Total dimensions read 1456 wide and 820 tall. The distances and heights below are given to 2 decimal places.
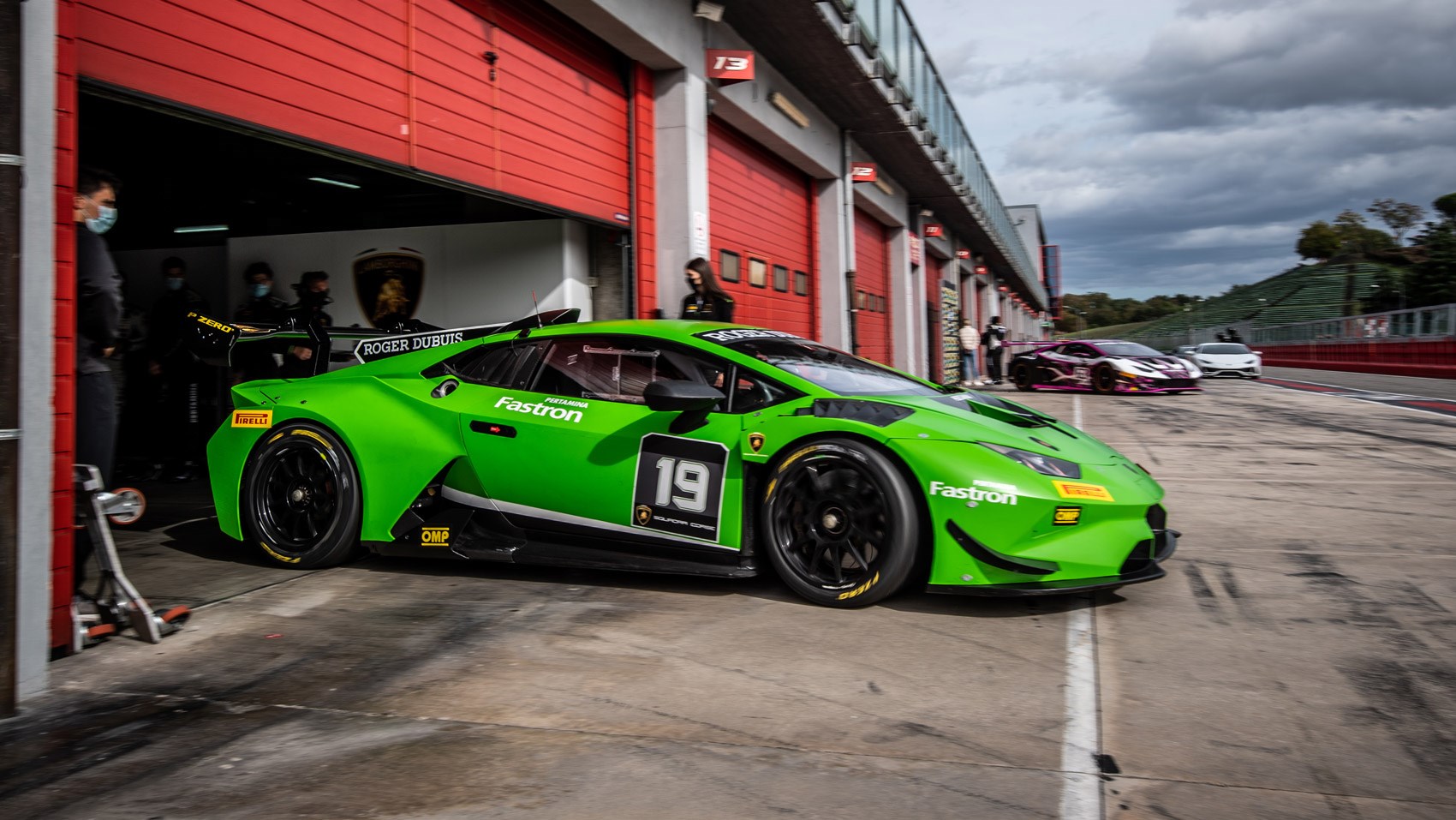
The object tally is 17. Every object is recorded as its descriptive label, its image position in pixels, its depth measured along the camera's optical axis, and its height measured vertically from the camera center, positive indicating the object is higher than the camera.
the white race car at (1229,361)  28.62 +1.80
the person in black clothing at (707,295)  8.85 +1.21
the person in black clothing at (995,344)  25.14 +2.10
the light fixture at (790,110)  12.70 +4.29
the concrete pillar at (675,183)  10.05 +2.53
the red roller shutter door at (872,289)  19.41 +2.92
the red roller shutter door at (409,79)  4.80 +2.26
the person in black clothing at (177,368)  8.52 +0.60
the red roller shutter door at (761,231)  11.93 +2.72
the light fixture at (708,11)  10.01 +4.29
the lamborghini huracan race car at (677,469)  3.72 -0.17
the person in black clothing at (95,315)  4.03 +0.50
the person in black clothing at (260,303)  8.75 +1.19
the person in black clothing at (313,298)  8.68 +1.24
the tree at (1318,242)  146.88 +27.13
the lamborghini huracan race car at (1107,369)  19.27 +1.11
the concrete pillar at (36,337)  3.06 +0.32
